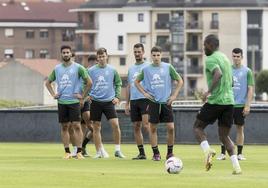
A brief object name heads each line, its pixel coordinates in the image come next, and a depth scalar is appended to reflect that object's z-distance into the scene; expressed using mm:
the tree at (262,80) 120750
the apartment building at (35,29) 150375
